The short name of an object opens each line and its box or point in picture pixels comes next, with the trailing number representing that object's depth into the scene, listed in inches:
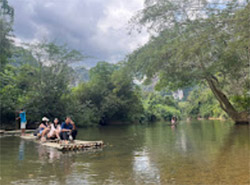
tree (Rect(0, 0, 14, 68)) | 743.2
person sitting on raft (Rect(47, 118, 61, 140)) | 345.9
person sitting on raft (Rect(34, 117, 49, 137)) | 378.2
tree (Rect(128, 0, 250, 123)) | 397.7
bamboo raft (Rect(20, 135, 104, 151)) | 276.0
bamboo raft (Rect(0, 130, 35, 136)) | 506.2
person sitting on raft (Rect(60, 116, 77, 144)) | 309.8
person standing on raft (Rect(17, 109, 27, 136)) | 461.4
